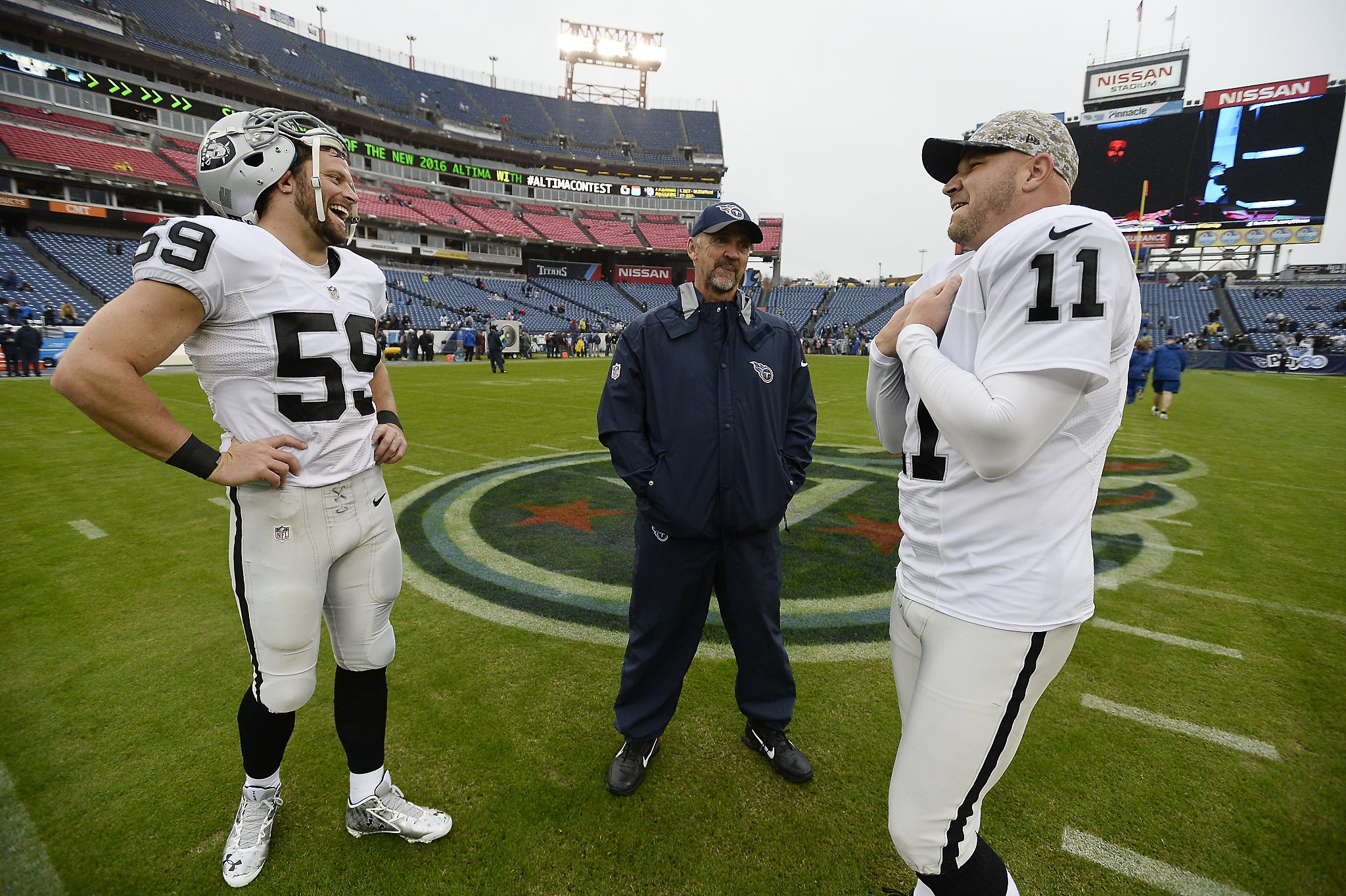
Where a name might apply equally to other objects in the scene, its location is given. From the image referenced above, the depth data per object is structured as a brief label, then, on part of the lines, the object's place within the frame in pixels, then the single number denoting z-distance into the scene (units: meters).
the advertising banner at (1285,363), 26.70
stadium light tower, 59.41
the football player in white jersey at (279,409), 1.62
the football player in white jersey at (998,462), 1.19
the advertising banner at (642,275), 56.84
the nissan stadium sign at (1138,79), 41.22
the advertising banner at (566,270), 53.94
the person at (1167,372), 11.74
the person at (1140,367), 13.01
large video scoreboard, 34.28
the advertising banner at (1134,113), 38.50
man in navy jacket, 2.36
